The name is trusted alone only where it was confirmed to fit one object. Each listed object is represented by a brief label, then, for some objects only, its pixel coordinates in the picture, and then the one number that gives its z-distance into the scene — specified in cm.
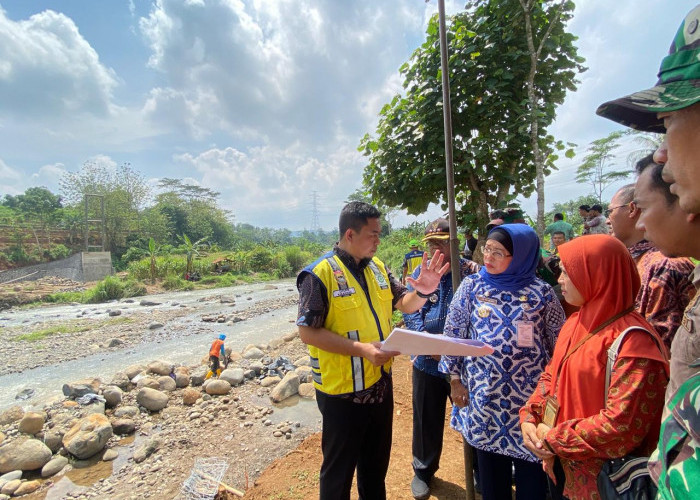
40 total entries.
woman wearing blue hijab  184
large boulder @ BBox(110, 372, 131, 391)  628
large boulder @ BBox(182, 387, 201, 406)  568
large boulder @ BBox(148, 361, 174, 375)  688
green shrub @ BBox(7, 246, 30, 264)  2314
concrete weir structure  2205
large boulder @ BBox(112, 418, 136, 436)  491
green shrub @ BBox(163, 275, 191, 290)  2202
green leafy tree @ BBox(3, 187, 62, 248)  2612
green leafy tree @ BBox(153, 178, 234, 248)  4162
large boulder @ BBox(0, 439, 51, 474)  416
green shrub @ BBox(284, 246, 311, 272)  3166
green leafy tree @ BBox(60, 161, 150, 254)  3003
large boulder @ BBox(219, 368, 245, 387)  621
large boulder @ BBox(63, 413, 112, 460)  441
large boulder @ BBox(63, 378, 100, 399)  584
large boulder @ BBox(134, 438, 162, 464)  422
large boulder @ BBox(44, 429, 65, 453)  457
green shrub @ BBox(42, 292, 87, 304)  1752
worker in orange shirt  670
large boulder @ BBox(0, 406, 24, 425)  517
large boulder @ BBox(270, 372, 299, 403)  545
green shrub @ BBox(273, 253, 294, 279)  2957
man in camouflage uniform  63
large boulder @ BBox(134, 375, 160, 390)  624
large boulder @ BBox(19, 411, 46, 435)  482
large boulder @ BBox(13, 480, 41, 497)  388
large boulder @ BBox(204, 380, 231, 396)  590
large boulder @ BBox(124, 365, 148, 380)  683
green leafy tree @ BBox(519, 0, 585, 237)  320
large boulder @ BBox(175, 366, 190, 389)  643
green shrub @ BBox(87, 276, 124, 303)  1781
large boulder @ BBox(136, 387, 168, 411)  558
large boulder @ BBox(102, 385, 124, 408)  566
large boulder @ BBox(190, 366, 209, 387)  643
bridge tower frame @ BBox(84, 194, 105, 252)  2808
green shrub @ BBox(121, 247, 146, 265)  2802
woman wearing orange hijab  118
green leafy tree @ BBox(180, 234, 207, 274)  2459
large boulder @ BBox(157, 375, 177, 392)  624
